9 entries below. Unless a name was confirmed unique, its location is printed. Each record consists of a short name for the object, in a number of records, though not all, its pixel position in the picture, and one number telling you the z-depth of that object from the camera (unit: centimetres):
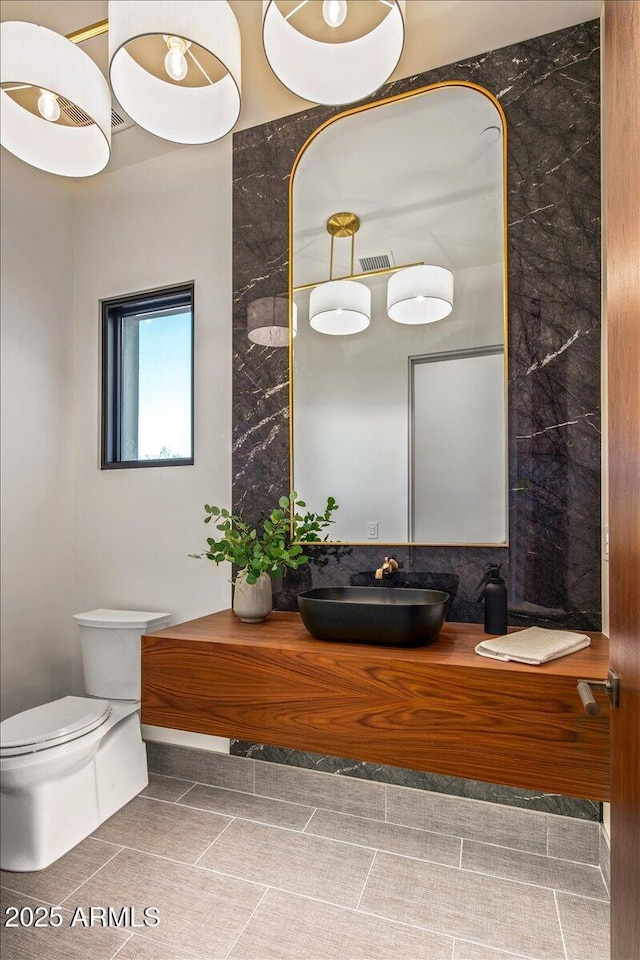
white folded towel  152
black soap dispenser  186
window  274
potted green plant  212
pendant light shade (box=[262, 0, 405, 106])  133
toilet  194
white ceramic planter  212
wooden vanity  142
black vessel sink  166
